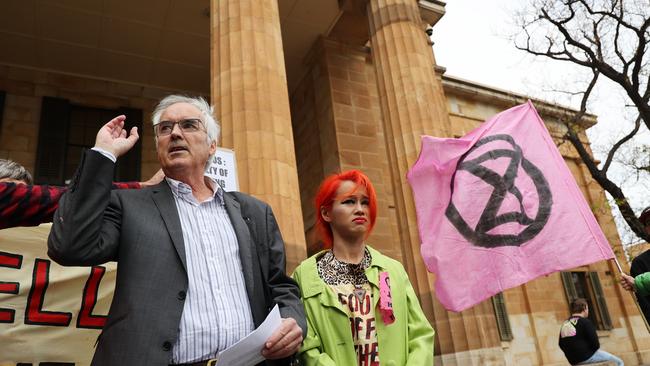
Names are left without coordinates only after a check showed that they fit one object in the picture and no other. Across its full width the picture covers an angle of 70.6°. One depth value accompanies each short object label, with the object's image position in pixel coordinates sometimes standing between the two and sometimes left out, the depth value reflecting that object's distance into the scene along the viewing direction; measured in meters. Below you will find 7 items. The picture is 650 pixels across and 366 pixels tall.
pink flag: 4.05
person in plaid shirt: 2.05
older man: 1.67
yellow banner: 2.92
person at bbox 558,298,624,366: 6.51
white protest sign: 4.45
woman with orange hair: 2.32
